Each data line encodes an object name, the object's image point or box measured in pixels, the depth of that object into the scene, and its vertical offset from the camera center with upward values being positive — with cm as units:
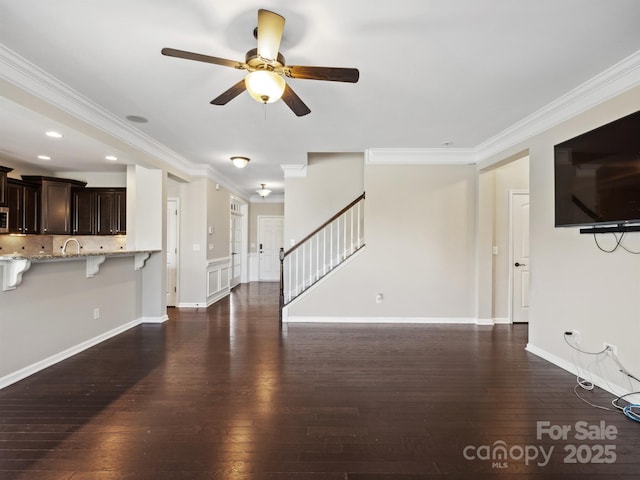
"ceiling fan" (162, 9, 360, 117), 184 +113
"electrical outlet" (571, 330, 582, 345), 299 -96
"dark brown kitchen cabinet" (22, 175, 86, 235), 514 +60
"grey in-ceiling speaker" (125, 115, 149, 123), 345 +139
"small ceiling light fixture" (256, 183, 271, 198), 725 +117
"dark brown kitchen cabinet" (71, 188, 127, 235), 549 +49
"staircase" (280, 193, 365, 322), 525 -20
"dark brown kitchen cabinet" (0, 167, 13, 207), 445 +78
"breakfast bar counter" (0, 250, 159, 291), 264 -24
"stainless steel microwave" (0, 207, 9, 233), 453 +27
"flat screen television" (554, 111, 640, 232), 237 +55
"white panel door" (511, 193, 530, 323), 479 -24
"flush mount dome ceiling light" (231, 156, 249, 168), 490 +127
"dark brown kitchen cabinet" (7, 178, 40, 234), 475 +51
